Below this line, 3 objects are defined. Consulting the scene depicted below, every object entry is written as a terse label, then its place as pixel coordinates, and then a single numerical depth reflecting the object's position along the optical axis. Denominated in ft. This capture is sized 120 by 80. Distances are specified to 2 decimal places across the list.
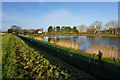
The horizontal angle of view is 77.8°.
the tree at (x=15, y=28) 277.40
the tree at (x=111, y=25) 150.80
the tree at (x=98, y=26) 183.83
